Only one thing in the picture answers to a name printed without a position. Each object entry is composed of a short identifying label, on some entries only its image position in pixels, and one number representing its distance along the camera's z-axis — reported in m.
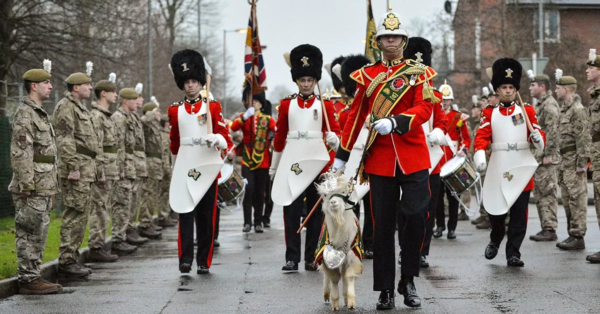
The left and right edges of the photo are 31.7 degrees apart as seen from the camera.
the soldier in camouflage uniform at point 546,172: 14.92
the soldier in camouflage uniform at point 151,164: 17.48
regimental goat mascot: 8.85
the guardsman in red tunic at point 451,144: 15.88
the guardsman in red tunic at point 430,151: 11.77
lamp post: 50.41
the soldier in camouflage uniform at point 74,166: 11.73
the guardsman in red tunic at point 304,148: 12.02
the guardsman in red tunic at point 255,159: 18.42
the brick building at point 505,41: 39.41
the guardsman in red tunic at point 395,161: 8.70
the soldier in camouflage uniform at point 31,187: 10.35
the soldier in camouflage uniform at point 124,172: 14.64
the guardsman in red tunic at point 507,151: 12.10
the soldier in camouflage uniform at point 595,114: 12.20
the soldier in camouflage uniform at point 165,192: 19.31
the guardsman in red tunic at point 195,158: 11.83
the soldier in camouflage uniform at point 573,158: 13.73
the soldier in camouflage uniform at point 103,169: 13.27
